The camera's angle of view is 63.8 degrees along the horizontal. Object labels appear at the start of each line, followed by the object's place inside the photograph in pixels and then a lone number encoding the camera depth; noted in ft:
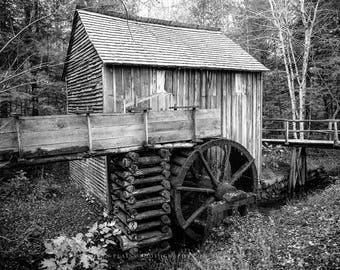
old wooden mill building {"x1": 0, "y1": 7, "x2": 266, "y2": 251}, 18.54
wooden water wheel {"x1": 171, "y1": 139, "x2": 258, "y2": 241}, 23.37
